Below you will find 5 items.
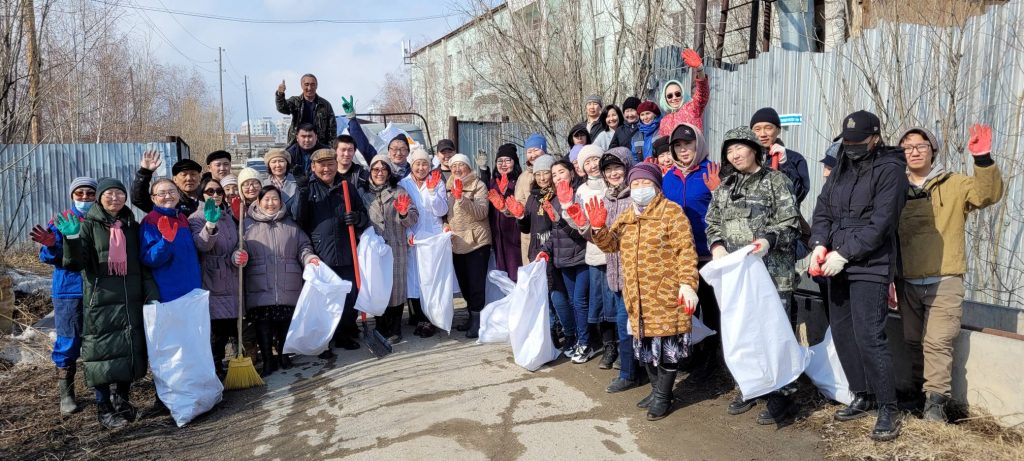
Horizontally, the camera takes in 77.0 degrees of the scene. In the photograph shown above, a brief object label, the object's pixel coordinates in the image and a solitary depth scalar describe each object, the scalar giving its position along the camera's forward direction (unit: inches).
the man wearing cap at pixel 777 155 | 155.9
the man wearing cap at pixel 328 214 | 203.2
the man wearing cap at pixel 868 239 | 124.7
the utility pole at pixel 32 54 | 248.4
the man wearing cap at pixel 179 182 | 173.9
